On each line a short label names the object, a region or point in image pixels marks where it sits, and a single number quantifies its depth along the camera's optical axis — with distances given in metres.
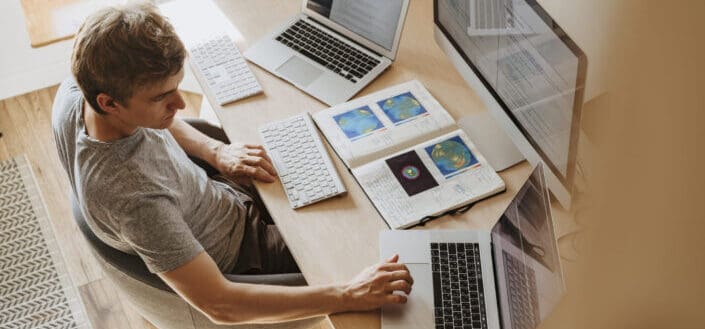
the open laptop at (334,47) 1.82
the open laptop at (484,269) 1.22
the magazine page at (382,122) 1.69
